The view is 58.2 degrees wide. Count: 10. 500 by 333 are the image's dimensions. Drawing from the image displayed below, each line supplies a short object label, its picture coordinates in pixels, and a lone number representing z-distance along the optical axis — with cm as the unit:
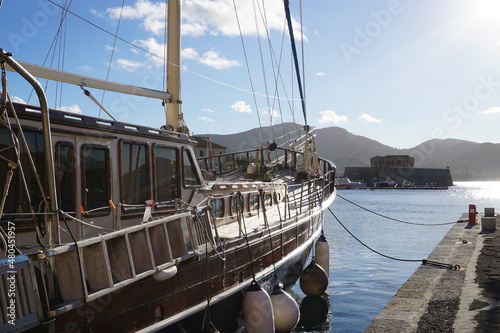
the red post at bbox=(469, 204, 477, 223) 2714
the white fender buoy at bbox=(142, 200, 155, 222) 700
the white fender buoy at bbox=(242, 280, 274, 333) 903
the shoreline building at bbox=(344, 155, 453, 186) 16575
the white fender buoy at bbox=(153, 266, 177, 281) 652
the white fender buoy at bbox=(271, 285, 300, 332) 1020
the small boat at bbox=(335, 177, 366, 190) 13962
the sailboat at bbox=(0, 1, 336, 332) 524
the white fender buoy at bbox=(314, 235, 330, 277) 1555
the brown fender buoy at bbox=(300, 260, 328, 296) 1385
